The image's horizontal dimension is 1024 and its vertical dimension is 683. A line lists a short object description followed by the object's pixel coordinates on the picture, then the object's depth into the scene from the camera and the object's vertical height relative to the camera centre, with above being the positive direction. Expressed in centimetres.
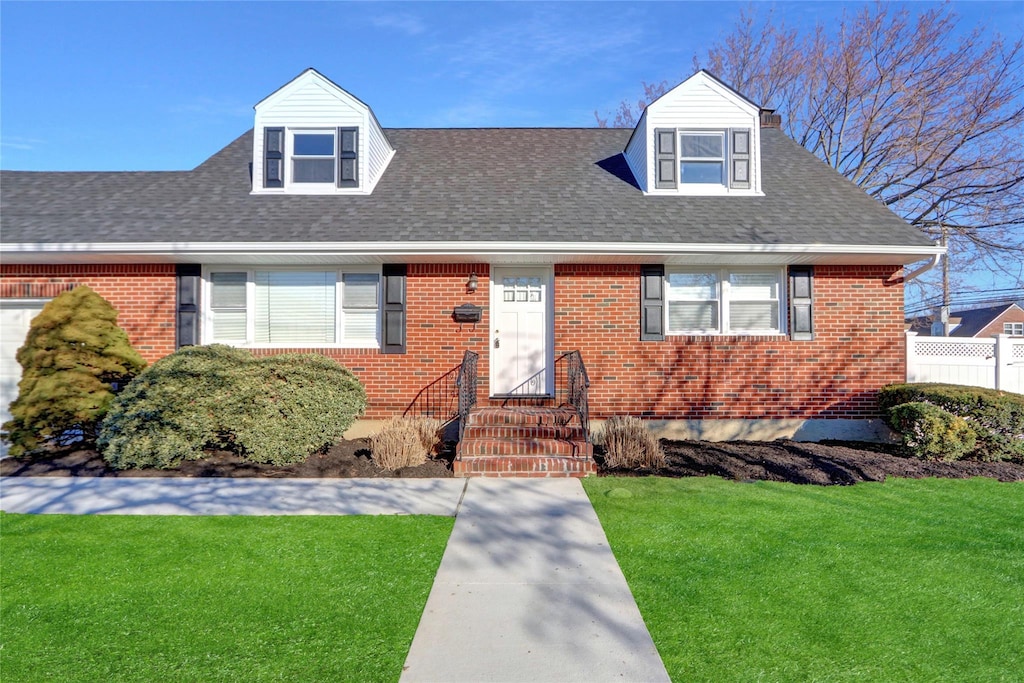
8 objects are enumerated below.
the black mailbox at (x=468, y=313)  900 +69
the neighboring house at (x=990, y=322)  4344 +284
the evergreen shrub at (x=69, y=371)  758 -24
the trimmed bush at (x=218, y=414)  714 -79
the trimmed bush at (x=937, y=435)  743 -106
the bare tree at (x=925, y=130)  1580 +693
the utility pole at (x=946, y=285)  1703 +257
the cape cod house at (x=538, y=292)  869 +105
